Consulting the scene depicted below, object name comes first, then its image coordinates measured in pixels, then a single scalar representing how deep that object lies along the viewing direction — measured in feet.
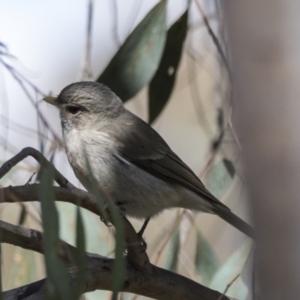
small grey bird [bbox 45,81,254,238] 19.20
